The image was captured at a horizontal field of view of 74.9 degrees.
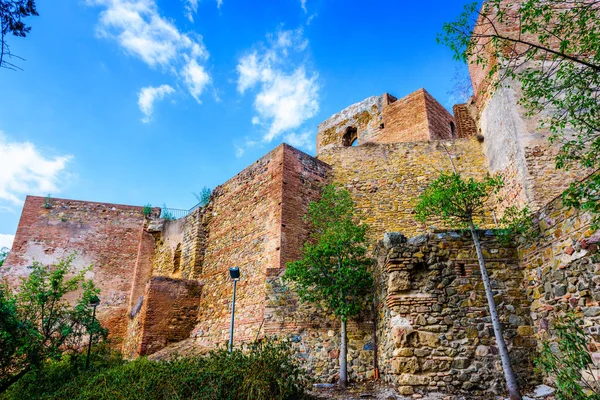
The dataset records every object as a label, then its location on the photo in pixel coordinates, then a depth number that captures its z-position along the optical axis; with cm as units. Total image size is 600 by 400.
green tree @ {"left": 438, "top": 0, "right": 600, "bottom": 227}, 467
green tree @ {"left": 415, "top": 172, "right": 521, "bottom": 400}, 630
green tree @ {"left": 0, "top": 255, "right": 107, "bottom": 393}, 755
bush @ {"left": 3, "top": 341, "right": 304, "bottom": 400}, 514
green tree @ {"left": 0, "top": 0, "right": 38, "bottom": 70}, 410
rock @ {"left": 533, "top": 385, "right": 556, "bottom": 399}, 522
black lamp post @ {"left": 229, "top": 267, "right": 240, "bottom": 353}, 861
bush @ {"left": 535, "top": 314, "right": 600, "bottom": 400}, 397
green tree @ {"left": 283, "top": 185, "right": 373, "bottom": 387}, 757
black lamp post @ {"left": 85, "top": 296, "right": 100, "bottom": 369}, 1097
